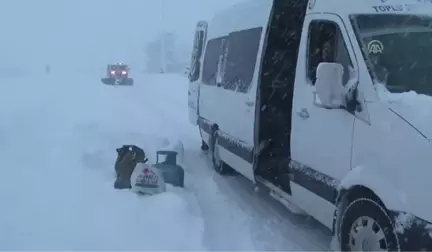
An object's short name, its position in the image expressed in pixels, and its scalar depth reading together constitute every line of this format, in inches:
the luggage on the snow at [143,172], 266.4
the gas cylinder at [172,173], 299.7
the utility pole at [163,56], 3069.9
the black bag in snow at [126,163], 285.9
